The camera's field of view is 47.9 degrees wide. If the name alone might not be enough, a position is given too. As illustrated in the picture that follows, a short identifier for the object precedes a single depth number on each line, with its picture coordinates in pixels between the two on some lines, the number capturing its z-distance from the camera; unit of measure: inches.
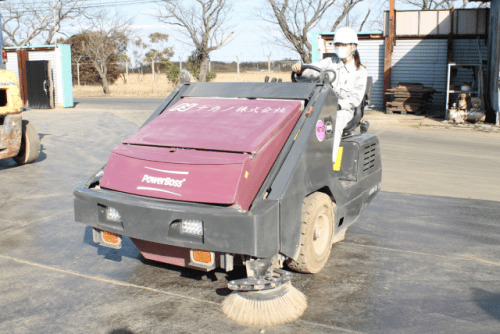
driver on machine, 214.1
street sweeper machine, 145.6
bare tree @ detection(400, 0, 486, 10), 1711.4
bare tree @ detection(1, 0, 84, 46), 1893.5
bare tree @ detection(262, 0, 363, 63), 1409.9
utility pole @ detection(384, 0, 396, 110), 893.1
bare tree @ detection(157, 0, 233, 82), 1737.2
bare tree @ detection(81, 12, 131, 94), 1680.6
